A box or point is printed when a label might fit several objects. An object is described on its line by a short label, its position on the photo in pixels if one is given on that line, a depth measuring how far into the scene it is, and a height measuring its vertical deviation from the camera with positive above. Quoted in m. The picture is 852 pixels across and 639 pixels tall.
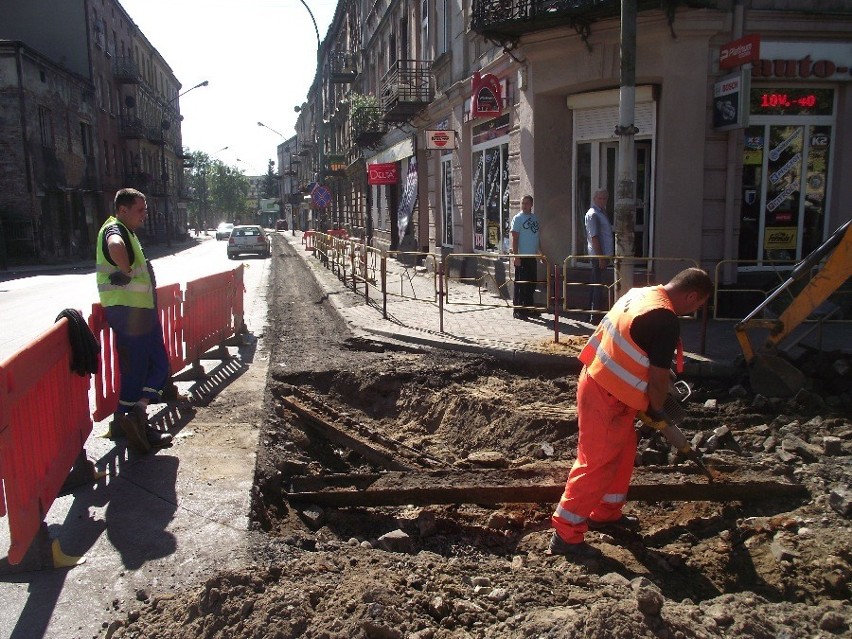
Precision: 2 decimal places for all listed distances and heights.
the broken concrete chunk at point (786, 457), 5.24 -1.77
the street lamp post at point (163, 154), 55.47 +5.85
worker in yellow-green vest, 5.45 -0.64
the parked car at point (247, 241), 33.00 -0.80
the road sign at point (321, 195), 29.14 +1.15
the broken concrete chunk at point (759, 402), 6.52 -1.68
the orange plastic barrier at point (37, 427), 3.48 -1.16
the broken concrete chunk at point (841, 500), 4.30 -1.73
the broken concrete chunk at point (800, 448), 5.25 -1.73
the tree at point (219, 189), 101.19 +5.47
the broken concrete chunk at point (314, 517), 4.74 -1.98
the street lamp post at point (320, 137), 26.44 +3.45
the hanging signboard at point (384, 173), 24.20 +1.68
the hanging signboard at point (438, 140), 16.42 +1.89
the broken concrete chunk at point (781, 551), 4.02 -1.90
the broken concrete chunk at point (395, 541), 4.26 -1.92
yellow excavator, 6.49 -0.95
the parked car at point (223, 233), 61.99 -0.77
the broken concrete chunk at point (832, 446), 5.29 -1.70
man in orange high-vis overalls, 3.88 -0.92
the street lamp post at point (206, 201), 99.96 +3.44
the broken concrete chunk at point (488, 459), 5.78 -1.96
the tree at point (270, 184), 124.12 +7.02
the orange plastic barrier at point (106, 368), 5.78 -1.18
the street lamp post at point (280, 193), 101.78 +4.92
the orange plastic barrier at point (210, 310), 7.91 -1.05
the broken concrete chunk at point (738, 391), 6.96 -1.69
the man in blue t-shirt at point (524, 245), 11.34 -0.39
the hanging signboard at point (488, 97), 13.47 +2.34
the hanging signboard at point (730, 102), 9.86 +1.64
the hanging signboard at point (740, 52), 9.70 +2.31
